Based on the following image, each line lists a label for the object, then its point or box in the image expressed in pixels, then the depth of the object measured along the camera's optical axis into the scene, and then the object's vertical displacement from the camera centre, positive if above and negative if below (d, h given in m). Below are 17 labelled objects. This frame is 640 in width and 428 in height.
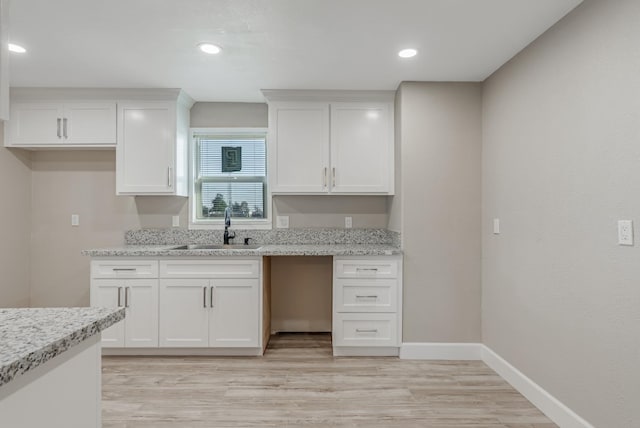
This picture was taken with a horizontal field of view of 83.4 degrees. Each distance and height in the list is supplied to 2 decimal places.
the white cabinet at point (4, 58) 1.04 +0.46
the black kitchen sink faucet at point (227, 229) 3.57 -0.11
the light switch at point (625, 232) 1.65 -0.05
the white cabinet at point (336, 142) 3.37 +0.72
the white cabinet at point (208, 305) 3.03 -0.73
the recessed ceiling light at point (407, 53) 2.54 +1.20
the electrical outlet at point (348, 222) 3.68 -0.04
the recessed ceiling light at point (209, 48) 2.47 +1.19
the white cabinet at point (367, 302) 3.06 -0.71
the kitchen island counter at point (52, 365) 0.75 -0.35
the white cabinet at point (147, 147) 3.32 +0.66
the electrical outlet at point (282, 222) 3.70 -0.03
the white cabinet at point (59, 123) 3.29 +0.87
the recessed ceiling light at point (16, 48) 2.48 +1.19
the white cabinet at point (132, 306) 3.02 -0.74
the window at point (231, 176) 3.79 +0.45
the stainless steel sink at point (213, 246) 3.57 -0.28
